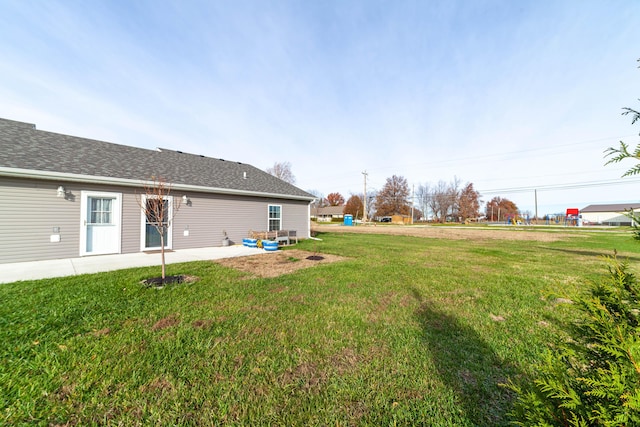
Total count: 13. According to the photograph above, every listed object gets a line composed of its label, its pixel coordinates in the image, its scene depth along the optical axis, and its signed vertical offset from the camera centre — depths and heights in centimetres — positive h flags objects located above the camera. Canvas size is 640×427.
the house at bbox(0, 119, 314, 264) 731 +81
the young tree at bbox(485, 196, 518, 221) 7262 +304
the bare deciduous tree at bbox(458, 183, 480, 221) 5500 +406
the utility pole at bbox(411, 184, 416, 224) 5397 +585
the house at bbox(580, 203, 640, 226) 5875 +121
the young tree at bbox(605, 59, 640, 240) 154 +44
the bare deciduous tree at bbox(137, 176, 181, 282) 905 +71
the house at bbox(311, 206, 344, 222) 6962 +180
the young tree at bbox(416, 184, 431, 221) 5942 +560
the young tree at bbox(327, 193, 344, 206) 7944 +684
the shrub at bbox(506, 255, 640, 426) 103 -76
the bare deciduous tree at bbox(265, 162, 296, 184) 4172 +893
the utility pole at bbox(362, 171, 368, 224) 4197 +693
